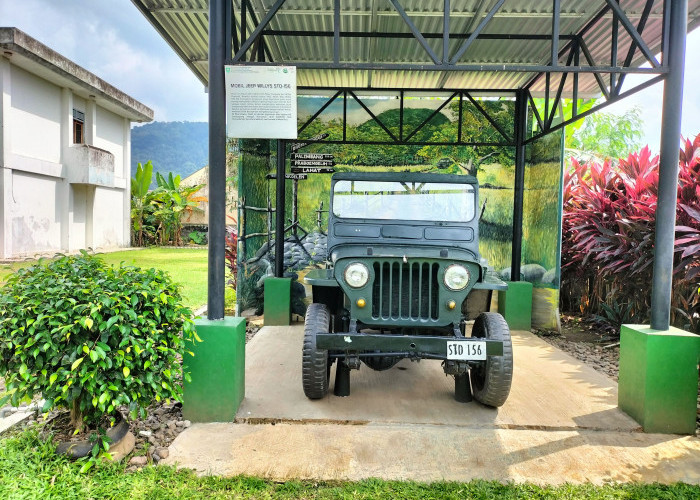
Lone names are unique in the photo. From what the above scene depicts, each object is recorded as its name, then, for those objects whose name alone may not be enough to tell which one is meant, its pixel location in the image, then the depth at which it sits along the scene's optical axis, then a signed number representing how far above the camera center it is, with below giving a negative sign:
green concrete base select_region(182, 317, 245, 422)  3.57 -1.09
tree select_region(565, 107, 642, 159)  31.47 +6.51
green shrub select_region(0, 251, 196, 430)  2.73 -0.67
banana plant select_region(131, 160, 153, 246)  20.44 +1.12
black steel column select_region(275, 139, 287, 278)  6.84 +0.35
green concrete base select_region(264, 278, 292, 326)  7.02 -1.04
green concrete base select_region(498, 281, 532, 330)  6.96 -1.01
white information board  3.79 +0.96
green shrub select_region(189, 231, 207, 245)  21.69 -0.52
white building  13.19 +2.11
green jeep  3.56 -0.64
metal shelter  3.65 +2.25
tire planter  2.86 -1.30
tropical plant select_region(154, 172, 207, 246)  20.08 +0.82
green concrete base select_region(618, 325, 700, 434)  3.51 -1.02
